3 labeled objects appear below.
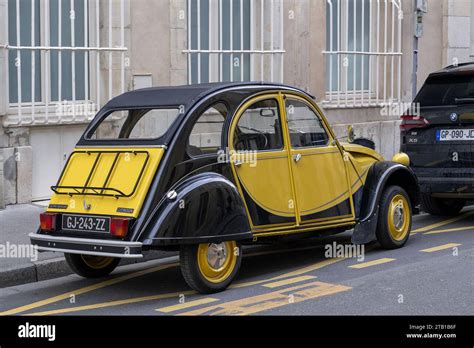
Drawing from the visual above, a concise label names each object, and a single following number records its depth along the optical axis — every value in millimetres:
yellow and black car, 7367
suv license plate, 10562
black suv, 10625
